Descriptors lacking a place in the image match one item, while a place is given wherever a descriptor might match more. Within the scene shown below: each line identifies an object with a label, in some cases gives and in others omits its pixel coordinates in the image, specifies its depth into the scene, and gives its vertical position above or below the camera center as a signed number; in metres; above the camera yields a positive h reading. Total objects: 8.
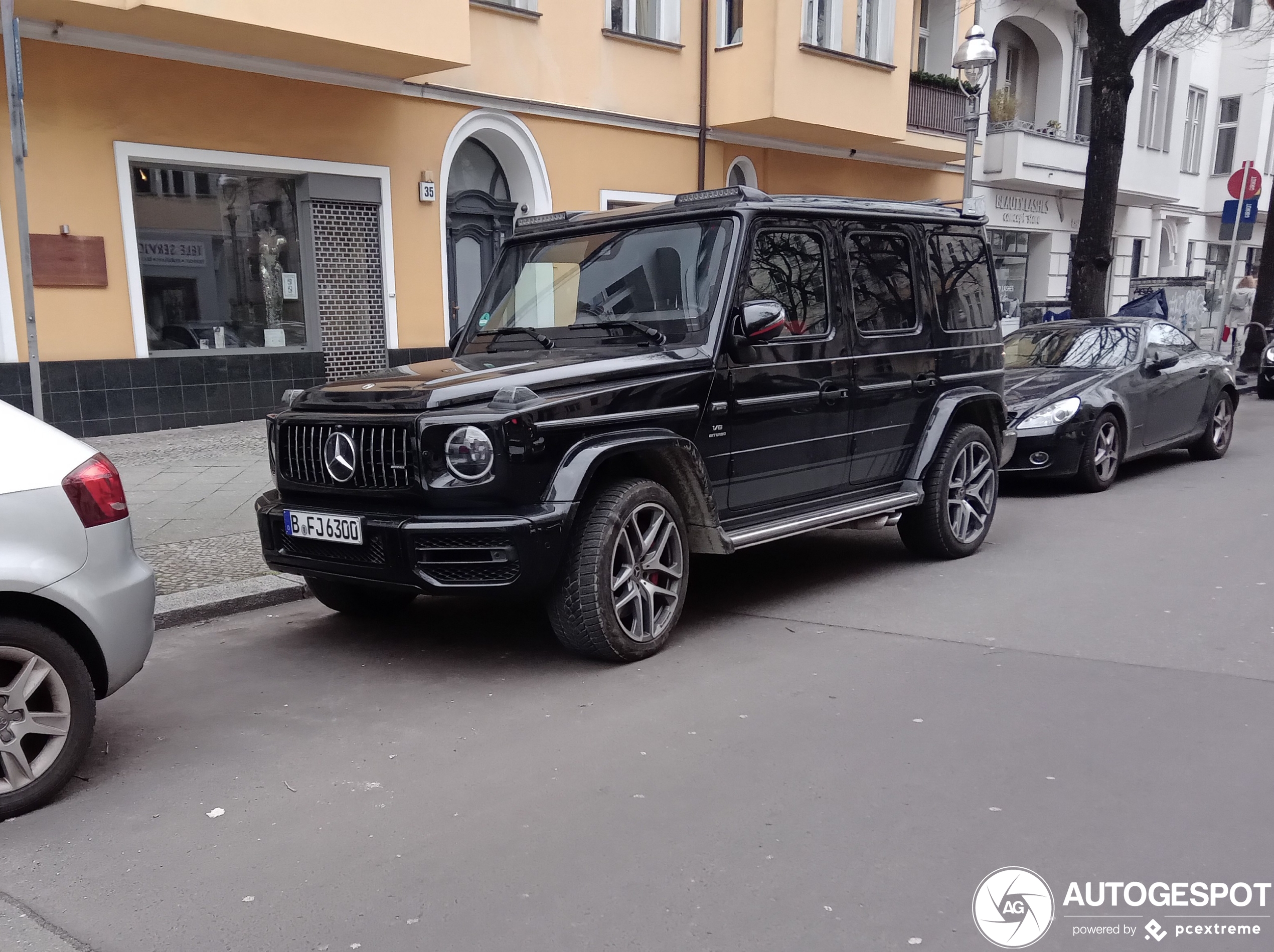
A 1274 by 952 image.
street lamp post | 12.48 +2.38
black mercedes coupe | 8.85 -1.09
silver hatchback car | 3.46 -1.14
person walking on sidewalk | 20.91 -0.75
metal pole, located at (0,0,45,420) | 5.46 +0.57
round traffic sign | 16.66 +1.32
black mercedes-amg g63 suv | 4.42 -0.71
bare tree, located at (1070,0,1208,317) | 13.92 +1.90
